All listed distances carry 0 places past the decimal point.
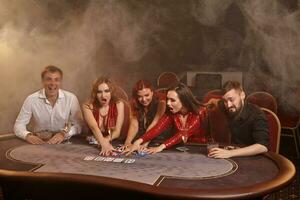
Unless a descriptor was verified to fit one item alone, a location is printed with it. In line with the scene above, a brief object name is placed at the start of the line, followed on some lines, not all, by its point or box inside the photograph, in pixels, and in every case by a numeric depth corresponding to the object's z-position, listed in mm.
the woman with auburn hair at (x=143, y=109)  2547
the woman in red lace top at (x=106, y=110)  2629
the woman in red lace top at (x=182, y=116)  2422
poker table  1782
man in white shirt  2764
